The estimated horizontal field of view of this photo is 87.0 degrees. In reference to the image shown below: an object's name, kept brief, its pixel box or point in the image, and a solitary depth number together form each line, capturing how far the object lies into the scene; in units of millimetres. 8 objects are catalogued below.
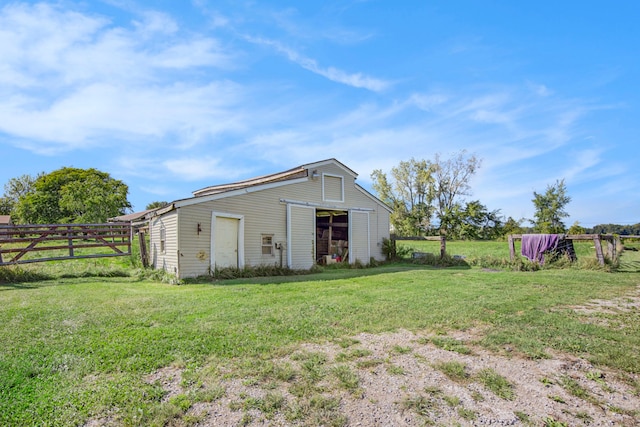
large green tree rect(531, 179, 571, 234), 40688
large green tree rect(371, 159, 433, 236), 38406
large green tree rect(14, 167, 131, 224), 29578
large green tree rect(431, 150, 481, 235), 36625
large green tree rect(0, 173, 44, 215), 50156
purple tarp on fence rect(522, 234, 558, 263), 12781
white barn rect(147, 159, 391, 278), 10721
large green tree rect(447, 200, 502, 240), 35594
